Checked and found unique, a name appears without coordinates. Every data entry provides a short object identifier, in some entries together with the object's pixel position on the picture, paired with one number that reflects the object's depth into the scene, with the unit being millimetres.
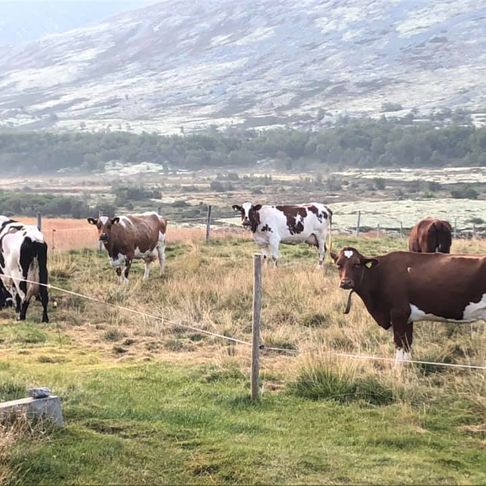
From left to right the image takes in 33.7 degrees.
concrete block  7043
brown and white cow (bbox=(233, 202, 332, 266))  20203
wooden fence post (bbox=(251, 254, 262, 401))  8211
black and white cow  13828
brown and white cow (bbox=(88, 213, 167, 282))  17516
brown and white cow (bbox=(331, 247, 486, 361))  9883
